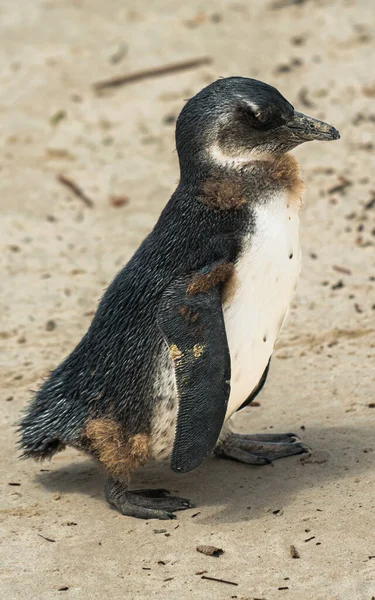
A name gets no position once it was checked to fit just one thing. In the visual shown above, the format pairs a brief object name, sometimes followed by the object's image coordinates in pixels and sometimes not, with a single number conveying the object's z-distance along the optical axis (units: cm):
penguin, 743
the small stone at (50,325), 1141
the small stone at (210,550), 740
